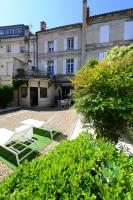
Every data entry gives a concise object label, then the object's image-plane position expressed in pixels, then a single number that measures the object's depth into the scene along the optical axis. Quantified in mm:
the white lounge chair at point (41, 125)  4170
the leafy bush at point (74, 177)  1019
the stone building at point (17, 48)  12244
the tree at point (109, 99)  2495
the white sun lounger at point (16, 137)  3014
